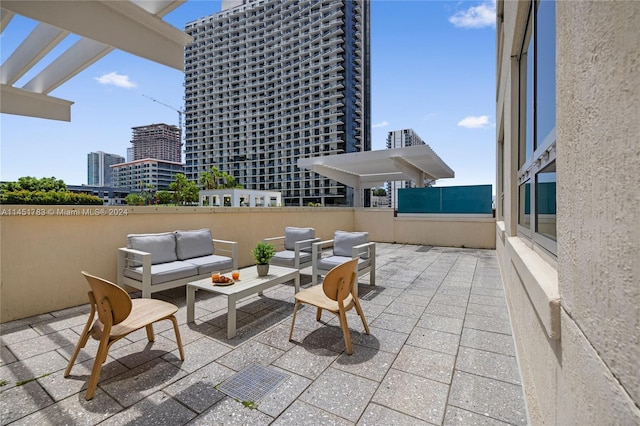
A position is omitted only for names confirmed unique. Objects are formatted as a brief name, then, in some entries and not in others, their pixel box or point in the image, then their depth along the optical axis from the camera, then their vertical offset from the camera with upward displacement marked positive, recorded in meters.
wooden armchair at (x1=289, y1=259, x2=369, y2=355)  2.71 -0.90
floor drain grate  2.10 -1.41
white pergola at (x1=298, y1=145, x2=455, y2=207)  10.38 +1.83
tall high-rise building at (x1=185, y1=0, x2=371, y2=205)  59.03 +27.55
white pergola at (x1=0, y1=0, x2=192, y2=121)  2.89 +2.11
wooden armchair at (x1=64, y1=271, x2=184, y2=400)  2.09 -0.93
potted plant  3.87 -0.70
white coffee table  3.03 -0.97
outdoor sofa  3.85 -0.85
